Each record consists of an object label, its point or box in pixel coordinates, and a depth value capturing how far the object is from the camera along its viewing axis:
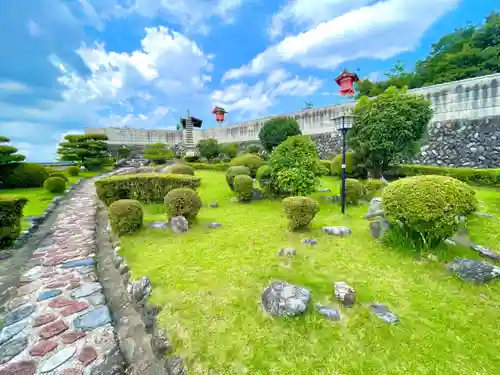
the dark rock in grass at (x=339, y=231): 4.87
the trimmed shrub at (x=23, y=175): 12.07
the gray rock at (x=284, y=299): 2.57
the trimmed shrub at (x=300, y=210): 4.98
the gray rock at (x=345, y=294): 2.72
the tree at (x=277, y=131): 14.42
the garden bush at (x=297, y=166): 7.28
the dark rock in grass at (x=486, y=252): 3.59
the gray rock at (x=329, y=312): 2.54
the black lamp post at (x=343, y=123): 6.14
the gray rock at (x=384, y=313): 2.46
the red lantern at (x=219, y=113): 32.03
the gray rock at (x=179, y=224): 5.49
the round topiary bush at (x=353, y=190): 7.09
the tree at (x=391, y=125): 8.44
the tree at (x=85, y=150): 17.69
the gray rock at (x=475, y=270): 3.04
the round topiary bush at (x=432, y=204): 3.32
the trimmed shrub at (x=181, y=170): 12.26
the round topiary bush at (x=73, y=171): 16.52
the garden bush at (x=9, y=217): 5.13
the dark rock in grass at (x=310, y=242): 4.45
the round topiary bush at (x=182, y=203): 5.64
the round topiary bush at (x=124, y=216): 5.28
